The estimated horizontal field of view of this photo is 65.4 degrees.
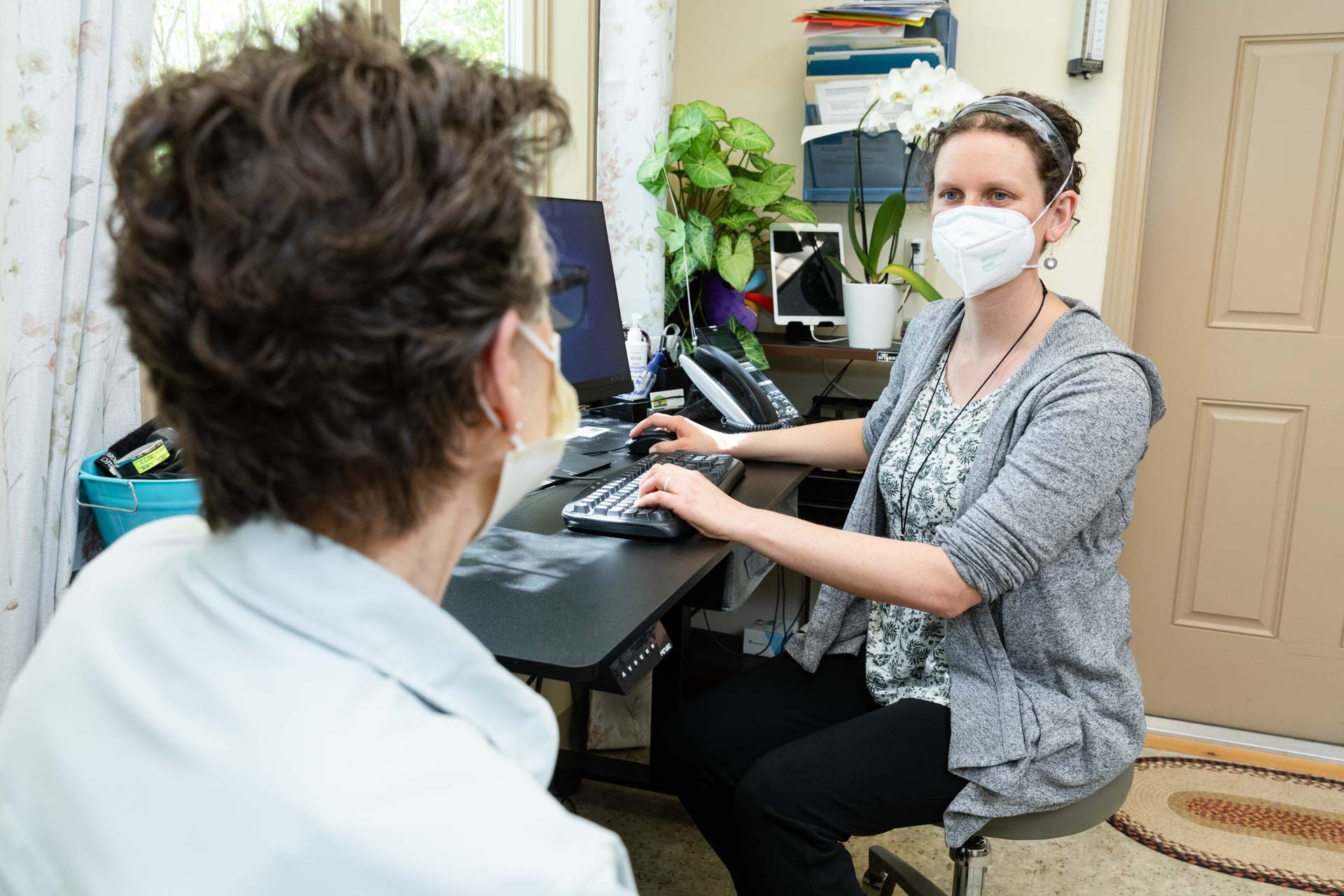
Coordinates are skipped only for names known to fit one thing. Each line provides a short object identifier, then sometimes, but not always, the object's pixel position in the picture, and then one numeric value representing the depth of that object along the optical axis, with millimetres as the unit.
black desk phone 2111
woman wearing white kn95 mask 1338
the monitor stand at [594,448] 1811
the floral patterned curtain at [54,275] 1177
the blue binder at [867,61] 2520
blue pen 2242
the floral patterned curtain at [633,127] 2480
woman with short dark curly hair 486
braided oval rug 2186
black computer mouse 1893
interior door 2566
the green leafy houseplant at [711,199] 2465
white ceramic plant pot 2518
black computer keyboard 1393
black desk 1031
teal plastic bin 1257
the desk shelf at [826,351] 2516
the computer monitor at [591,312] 1867
